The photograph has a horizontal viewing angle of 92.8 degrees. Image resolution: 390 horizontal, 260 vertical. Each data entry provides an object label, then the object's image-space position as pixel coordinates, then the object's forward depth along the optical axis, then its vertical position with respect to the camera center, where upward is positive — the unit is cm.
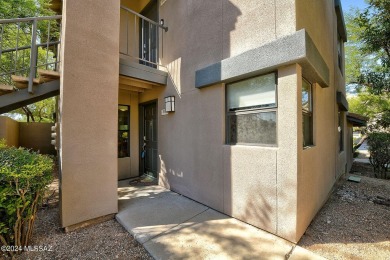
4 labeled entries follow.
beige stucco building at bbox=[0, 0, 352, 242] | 272 +46
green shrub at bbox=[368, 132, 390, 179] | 730 -78
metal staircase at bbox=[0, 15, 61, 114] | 336 +92
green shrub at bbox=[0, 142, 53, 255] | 222 -72
